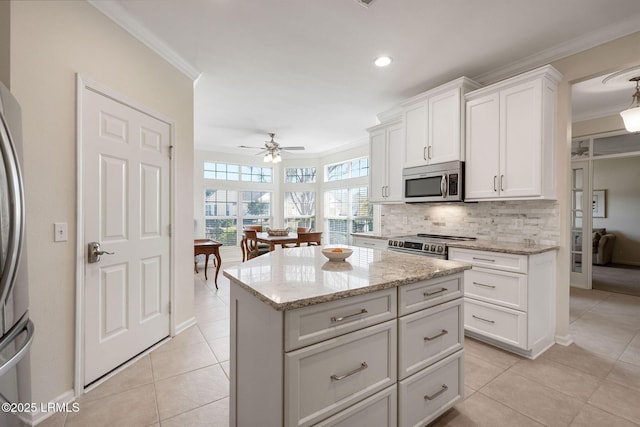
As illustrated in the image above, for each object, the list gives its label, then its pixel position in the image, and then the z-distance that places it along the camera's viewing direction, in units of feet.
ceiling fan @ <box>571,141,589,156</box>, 14.97
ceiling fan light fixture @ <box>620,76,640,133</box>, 9.08
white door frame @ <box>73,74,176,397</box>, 6.19
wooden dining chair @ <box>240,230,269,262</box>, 17.38
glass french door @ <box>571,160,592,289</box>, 14.80
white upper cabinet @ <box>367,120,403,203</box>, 12.85
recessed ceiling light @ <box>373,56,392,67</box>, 9.15
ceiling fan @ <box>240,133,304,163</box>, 17.55
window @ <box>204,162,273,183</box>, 22.29
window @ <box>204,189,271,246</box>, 22.33
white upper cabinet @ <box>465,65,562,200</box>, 8.34
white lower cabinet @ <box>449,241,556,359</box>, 7.86
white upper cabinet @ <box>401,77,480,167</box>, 10.03
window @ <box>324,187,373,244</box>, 21.38
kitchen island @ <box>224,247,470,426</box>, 3.67
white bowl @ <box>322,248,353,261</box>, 5.91
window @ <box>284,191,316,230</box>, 25.36
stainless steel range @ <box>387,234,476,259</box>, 9.60
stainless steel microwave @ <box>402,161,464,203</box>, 10.09
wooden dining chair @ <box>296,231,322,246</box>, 16.90
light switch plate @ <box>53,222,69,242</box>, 5.83
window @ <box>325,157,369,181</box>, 21.12
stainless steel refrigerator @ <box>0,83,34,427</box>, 3.18
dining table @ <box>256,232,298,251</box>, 16.28
